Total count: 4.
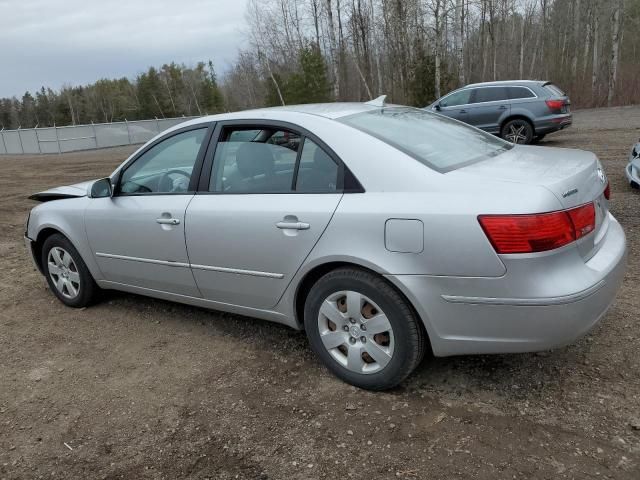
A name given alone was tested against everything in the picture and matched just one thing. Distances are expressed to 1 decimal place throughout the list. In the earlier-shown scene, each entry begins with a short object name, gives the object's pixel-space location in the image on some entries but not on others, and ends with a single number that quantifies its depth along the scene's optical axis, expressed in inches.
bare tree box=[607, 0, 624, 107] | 973.8
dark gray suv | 496.1
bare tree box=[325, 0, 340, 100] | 1226.6
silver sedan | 95.2
